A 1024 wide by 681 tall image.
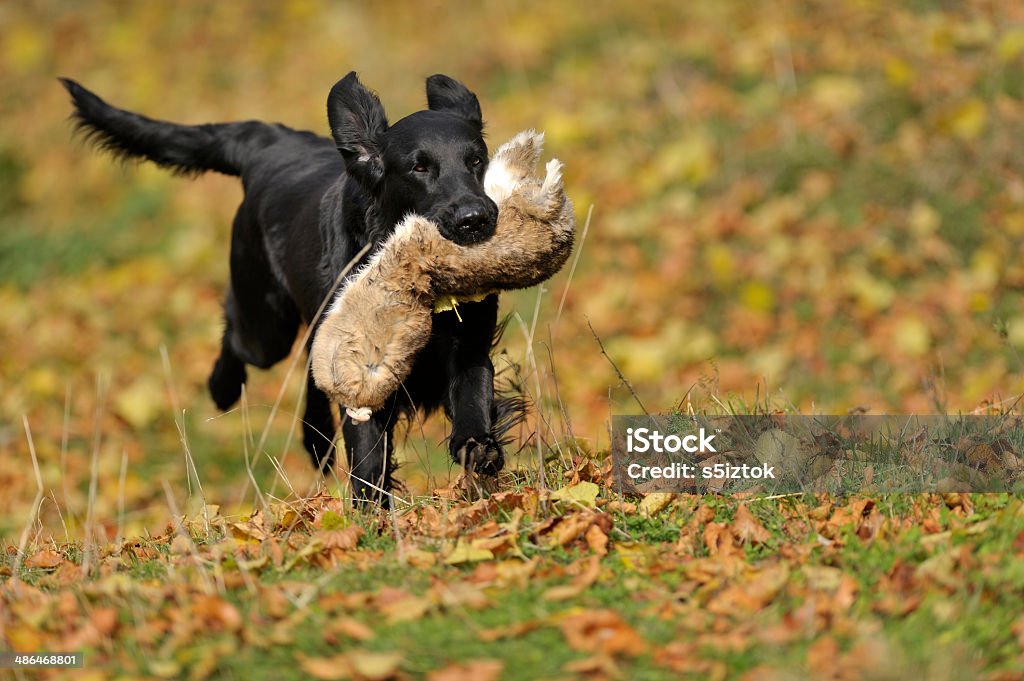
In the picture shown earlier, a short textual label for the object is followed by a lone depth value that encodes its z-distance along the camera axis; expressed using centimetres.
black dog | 768
